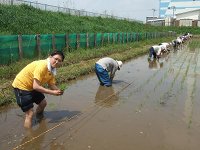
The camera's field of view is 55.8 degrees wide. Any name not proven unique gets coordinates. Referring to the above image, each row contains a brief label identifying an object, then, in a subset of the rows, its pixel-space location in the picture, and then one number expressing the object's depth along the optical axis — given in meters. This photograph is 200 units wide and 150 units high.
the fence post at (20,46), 7.46
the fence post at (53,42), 9.15
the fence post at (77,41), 10.61
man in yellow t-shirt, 3.18
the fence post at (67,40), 9.92
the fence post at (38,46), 8.29
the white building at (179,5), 53.96
